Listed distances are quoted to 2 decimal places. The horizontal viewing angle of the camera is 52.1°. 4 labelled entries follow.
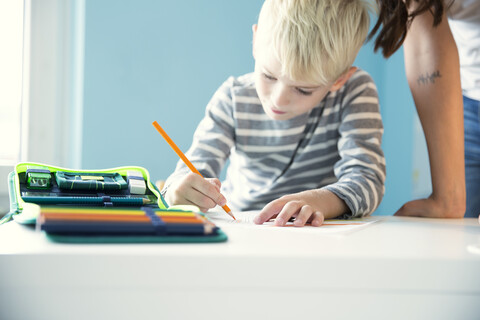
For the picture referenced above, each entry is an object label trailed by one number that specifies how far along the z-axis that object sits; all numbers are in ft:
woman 2.69
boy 2.40
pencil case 1.19
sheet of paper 1.76
